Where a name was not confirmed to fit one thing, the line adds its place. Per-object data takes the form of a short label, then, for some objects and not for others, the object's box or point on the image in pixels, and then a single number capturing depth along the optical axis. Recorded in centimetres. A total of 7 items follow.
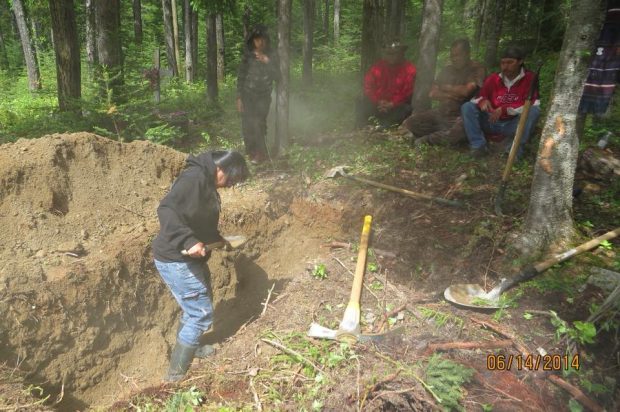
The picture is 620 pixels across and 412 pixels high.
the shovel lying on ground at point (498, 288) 333
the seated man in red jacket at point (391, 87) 705
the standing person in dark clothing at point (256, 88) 634
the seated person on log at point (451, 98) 598
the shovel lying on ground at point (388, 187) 461
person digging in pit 302
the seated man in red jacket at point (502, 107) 506
